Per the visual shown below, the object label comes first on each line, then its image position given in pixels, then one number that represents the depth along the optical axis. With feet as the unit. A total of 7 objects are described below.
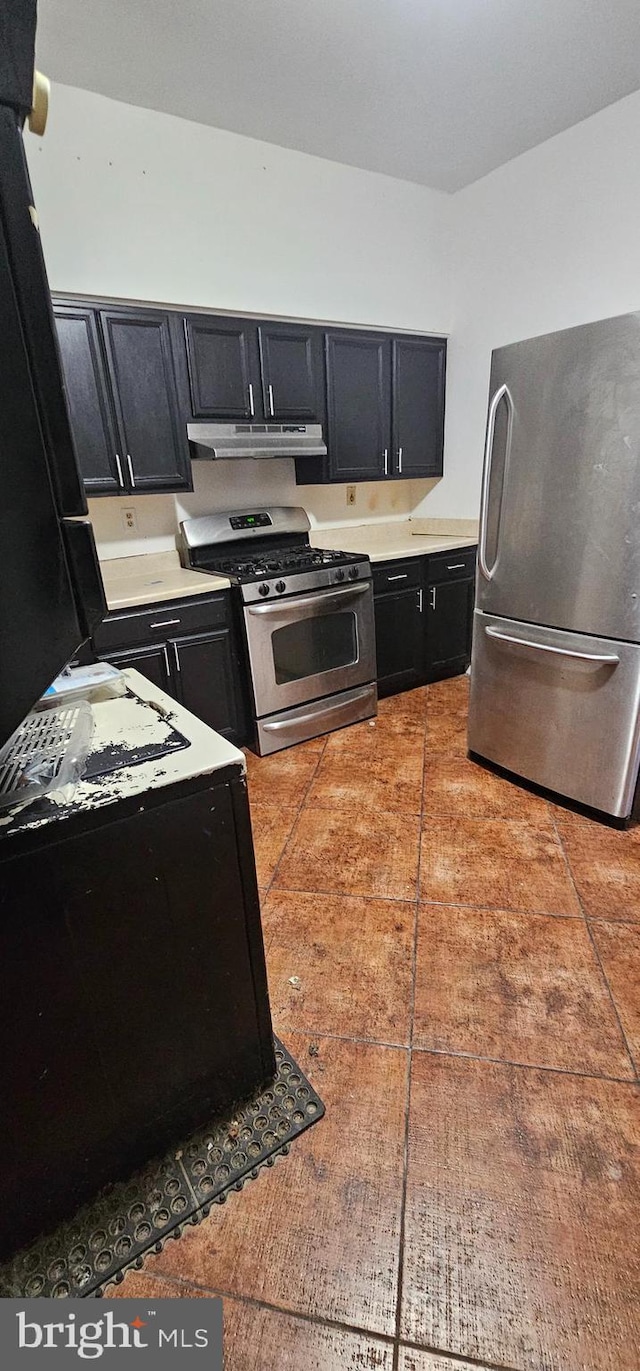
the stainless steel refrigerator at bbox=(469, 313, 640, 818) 6.07
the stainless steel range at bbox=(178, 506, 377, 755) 8.93
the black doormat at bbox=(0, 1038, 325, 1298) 3.26
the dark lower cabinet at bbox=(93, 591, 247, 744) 7.98
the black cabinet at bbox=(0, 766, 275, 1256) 2.89
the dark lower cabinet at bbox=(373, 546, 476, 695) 10.84
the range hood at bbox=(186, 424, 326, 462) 8.80
